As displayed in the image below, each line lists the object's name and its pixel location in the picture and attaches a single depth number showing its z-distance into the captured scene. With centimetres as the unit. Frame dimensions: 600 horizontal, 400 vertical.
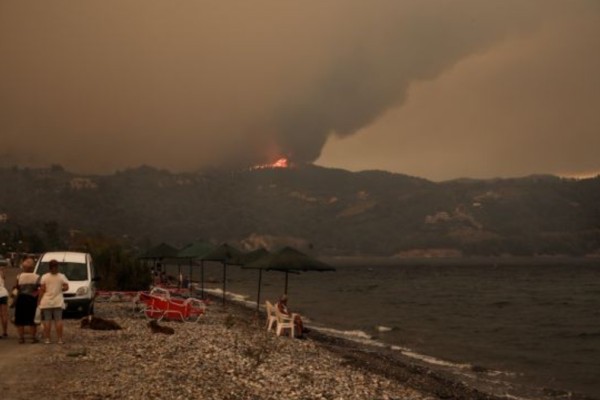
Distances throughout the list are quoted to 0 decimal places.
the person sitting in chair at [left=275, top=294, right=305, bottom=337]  2277
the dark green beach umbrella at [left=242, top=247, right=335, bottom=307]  2255
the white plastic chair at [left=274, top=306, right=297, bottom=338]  2242
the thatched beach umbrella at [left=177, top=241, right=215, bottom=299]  3225
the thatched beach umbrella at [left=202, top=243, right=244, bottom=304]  3089
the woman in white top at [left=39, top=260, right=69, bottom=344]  1437
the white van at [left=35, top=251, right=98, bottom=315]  2020
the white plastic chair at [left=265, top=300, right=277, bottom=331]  2333
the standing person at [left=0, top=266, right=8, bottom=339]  1541
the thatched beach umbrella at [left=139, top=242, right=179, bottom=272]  3559
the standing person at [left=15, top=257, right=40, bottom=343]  1484
